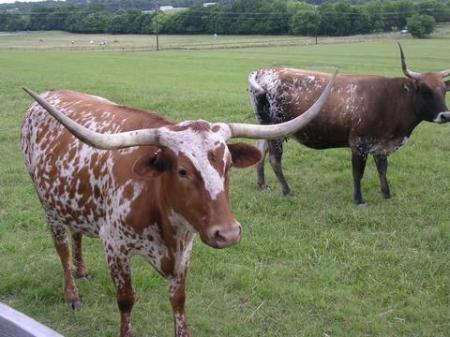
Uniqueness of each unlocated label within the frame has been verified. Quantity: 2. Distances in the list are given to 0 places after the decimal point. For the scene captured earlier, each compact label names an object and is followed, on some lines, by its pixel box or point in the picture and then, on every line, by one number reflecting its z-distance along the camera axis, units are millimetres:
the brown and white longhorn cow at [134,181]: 3459
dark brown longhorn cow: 8016
